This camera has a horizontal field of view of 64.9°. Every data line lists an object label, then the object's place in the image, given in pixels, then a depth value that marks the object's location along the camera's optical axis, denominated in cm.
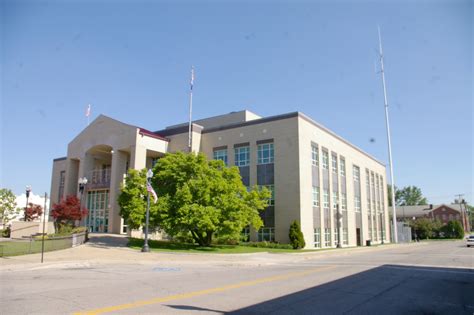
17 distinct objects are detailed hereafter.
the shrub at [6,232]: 4084
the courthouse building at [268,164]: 3728
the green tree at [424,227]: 8906
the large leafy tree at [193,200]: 2748
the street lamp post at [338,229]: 4093
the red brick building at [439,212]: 12136
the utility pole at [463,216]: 11956
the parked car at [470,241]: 4610
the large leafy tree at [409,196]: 15121
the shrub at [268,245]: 3391
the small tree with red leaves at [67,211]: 3609
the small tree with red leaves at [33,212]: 4584
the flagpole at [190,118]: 4250
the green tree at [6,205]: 4968
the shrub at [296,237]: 3412
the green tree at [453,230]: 9241
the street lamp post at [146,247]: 2480
